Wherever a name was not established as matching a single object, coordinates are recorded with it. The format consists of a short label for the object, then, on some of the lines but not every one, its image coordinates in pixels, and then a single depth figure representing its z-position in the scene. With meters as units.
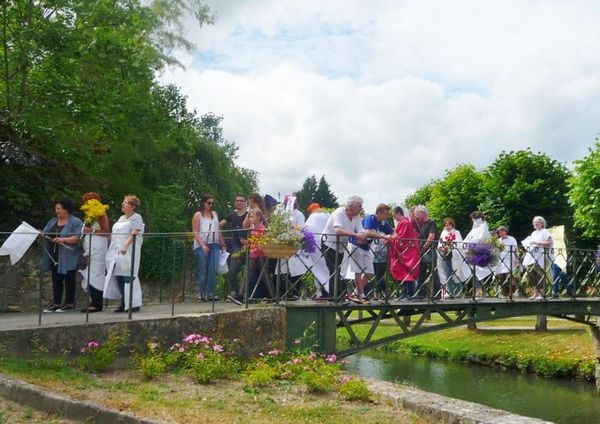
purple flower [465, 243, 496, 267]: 13.88
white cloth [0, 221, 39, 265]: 9.60
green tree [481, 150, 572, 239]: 33.19
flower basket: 9.53
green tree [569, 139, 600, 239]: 26.38
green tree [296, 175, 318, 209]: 82.06
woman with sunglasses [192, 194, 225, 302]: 10.47
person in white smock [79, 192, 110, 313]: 9.70
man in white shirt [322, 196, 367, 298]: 10.77
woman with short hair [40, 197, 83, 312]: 9.65
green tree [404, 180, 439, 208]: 47.08
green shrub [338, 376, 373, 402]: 7.25
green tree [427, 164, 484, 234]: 37.41
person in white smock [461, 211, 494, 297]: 14.28
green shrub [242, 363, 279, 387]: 7.77
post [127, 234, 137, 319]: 8.59
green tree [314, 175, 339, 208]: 81.19
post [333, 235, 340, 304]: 10.61
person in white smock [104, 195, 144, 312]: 9.45
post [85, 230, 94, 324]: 8.93
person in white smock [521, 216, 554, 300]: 15.97
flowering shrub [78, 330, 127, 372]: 7.77
